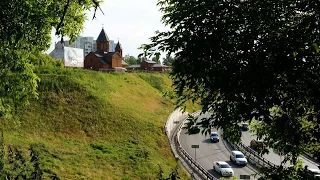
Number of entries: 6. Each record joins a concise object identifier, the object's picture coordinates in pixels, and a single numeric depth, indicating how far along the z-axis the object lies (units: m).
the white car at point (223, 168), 27.39
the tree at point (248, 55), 5.16
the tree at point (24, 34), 8.69
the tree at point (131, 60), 158.21
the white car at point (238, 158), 31.34
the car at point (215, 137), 41.03
